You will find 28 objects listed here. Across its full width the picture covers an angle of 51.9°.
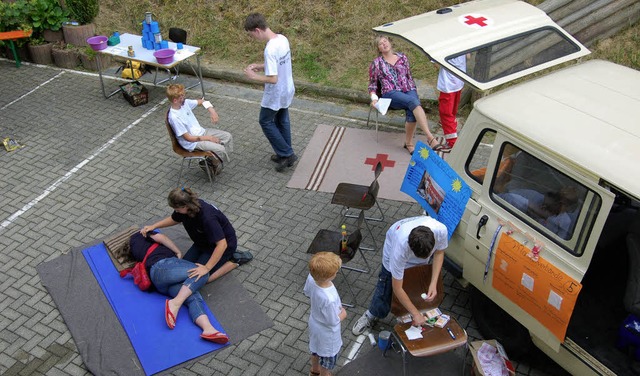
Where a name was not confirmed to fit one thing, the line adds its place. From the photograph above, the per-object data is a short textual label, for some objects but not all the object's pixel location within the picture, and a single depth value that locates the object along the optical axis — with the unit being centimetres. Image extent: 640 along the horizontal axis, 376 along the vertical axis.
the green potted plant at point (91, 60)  1090
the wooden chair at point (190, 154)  767
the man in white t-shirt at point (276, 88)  751
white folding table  965
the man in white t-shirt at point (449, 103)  820
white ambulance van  468
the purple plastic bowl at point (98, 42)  993
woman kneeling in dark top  608
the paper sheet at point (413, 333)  525
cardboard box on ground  518
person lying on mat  597
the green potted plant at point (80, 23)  1114
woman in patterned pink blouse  831
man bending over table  504
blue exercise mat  574
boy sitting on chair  751
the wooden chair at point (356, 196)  670
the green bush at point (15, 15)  1086
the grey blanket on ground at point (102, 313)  575
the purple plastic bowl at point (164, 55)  948
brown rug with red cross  802
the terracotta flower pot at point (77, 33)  1113
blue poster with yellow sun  558
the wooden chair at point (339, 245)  619
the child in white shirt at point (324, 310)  480
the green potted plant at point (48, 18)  1102
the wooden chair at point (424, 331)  518
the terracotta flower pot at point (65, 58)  1102
